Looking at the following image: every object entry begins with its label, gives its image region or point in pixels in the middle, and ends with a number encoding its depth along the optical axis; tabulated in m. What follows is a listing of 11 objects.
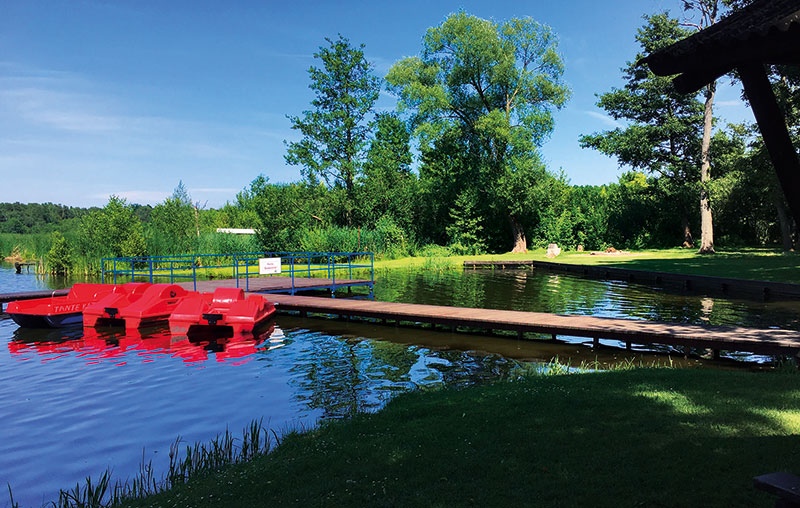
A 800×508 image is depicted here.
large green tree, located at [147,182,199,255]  30.41
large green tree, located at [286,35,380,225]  42.12
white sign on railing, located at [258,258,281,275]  18.09
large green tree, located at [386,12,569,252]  37.12
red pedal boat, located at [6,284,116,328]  14.54
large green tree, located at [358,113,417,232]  40.31
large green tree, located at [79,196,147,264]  29.69
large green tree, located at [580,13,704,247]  35.62
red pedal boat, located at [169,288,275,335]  13.61
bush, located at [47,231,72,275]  30.59
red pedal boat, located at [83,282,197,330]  14.59
